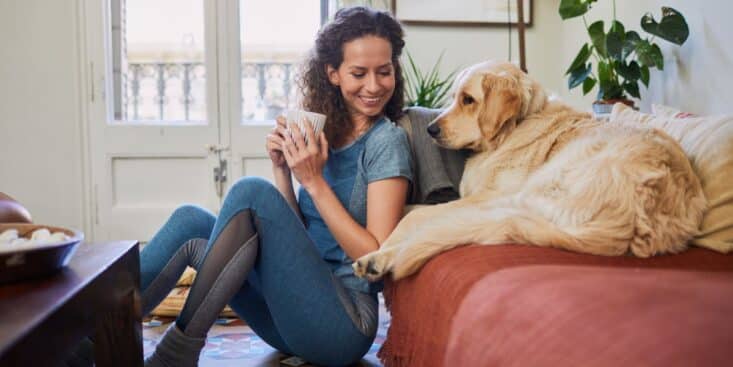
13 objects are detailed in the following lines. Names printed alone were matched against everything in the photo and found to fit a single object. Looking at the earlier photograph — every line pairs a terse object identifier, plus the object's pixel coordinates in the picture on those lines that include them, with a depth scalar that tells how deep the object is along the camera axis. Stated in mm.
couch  649
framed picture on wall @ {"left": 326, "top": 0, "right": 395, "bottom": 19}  3244
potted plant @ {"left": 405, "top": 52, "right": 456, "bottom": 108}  2934
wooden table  705
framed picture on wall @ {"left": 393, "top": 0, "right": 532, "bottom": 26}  3248
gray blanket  1549
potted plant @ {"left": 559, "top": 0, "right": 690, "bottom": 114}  2168
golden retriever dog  1115
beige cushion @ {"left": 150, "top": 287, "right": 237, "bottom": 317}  2236
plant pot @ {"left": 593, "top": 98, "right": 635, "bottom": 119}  2299
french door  3254
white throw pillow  1202
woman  1337
